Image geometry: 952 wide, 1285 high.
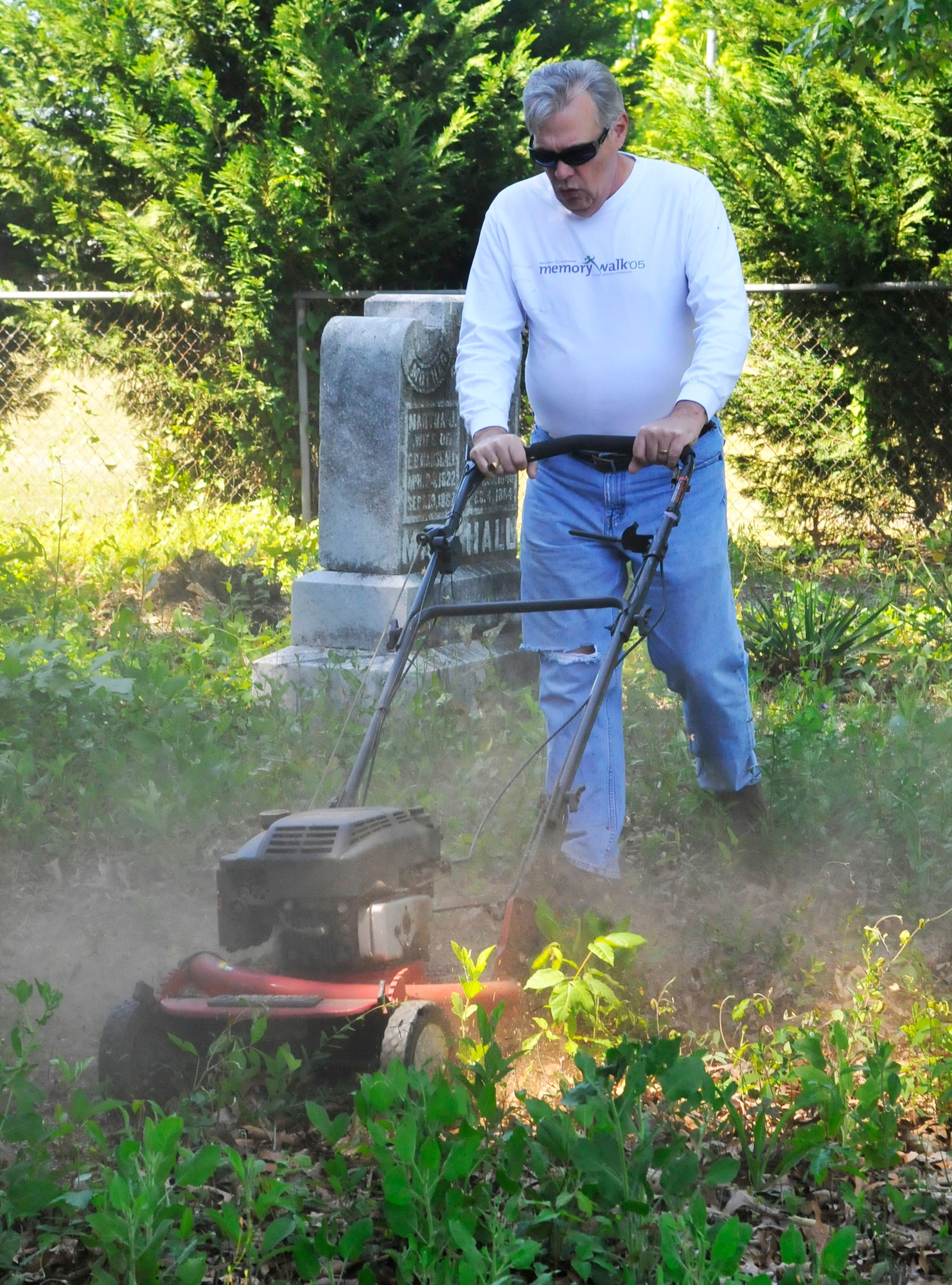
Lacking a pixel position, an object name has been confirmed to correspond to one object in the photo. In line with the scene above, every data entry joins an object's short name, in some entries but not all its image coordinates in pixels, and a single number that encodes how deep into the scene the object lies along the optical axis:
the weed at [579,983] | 5.76
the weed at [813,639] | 12.05
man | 6.35
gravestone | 11.82
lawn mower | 5.44
